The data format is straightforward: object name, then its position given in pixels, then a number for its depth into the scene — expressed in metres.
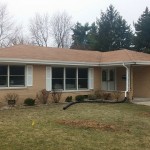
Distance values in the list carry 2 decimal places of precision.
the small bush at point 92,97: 16.76
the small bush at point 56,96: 15.62
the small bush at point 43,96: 15.23
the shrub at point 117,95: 16.39
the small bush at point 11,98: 14.34
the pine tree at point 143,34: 28.96
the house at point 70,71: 14.94
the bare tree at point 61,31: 41.60
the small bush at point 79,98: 16.33
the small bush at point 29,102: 14.54
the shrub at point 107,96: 17.02
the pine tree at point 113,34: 32.54
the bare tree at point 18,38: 36.38
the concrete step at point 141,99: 16.13
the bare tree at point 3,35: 34.84
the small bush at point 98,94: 17.18
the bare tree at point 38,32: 41.32
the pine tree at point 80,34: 40.81
